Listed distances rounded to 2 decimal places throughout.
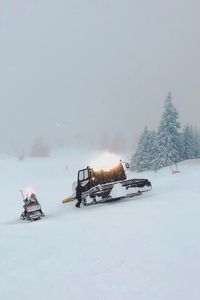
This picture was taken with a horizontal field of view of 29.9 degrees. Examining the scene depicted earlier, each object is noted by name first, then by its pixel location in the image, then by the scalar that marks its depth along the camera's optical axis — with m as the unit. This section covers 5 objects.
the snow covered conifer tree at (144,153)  65.86
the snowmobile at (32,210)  17.19
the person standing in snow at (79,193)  18.93
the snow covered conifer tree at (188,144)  61.38
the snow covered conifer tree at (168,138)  54.94
